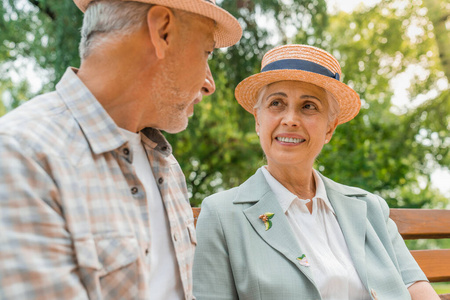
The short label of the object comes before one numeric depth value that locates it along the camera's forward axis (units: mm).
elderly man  1165
